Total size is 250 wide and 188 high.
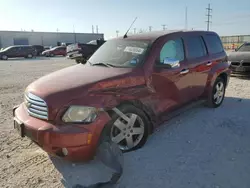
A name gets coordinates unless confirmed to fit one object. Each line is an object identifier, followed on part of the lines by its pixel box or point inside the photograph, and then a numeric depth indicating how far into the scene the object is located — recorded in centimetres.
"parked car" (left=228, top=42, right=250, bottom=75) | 684
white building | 4027
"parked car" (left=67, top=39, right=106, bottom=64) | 1352
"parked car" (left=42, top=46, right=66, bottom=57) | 2644
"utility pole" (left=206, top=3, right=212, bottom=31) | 5181
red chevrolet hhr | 225
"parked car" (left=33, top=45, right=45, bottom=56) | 2726
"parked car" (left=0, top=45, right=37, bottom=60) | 2238
